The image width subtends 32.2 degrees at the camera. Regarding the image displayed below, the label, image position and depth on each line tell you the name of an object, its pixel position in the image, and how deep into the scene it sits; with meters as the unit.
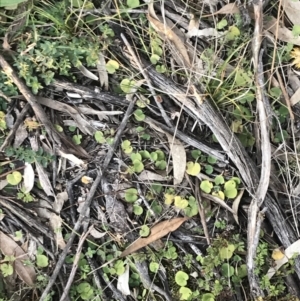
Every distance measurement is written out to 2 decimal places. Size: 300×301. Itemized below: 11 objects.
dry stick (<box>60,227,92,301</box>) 1.63
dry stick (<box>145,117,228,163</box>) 1.70
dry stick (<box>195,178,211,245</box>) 1.68
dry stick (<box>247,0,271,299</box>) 1.67
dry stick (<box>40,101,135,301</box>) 1.63
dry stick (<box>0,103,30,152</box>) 1.66
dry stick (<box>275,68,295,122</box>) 1.75
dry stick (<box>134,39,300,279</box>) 1.68
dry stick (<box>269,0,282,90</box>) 1.72
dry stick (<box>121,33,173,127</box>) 1.69
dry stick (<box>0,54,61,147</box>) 1.62
